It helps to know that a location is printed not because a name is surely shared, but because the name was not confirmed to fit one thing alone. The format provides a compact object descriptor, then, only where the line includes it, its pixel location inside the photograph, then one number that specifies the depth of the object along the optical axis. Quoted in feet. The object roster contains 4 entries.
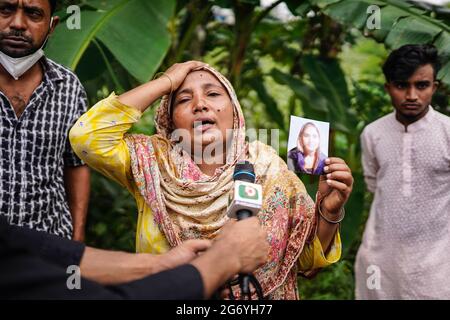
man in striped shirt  7.55
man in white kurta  10.73
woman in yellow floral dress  6.91
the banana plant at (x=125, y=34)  9.77
